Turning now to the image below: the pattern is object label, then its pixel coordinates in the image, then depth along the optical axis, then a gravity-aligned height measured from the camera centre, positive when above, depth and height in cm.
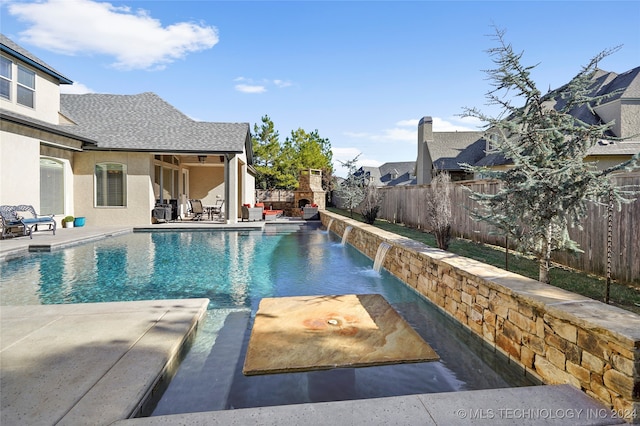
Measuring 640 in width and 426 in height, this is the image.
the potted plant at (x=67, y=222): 1460 -60
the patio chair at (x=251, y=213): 1847 -32
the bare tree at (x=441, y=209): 806 -6
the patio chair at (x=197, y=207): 1848 +0
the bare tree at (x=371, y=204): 1510 +11
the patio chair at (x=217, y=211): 1950 -25
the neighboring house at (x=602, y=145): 1491 +395
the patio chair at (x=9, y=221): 1067 -41
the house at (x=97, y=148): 1195 +249
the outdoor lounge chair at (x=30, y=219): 1101 -37
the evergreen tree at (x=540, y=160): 409 +55
